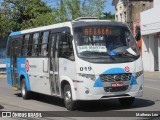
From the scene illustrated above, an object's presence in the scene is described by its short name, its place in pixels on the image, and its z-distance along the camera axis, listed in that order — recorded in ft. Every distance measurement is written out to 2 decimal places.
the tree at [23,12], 174.43
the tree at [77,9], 159.18
